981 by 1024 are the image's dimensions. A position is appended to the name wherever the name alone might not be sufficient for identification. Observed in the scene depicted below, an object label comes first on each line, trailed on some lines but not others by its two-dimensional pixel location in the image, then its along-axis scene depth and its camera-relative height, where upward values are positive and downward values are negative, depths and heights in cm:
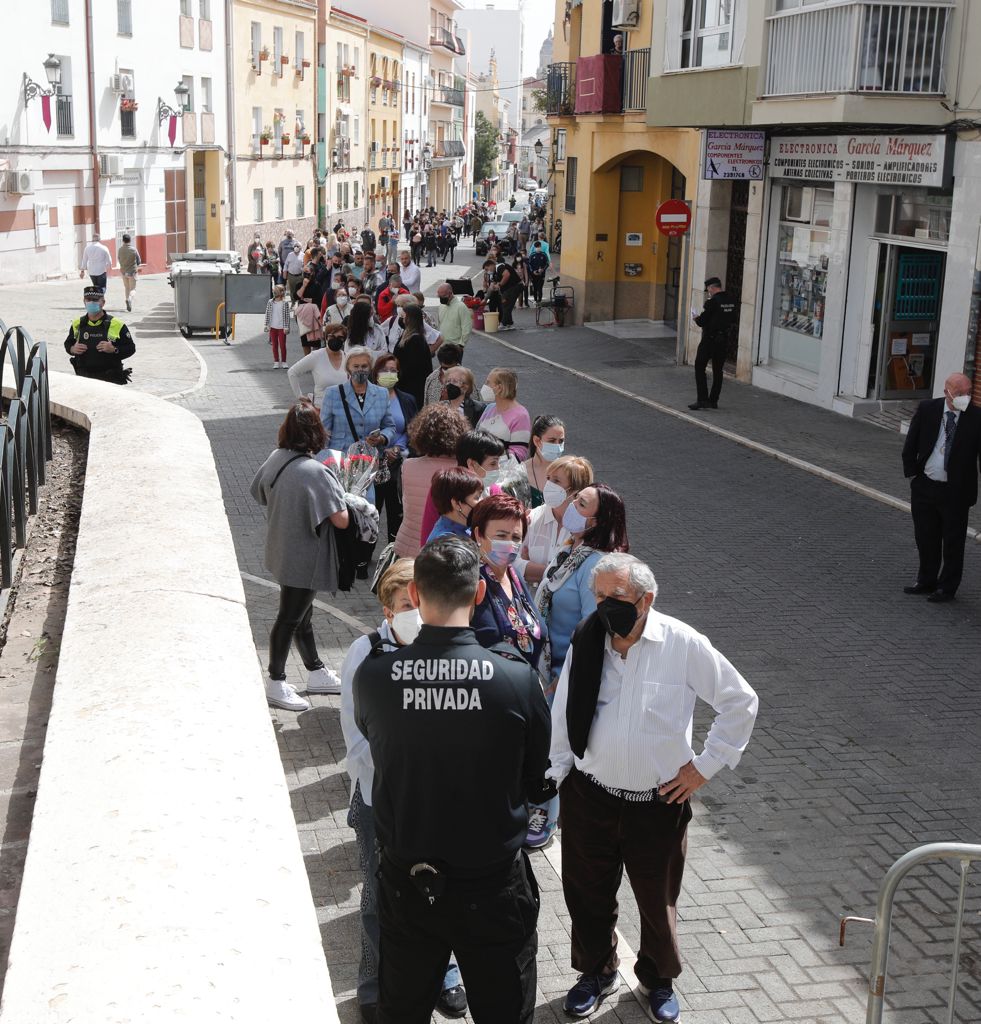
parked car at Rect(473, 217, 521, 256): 5679 -203
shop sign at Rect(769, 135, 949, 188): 1609 +50
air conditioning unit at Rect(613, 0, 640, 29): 2794 +366
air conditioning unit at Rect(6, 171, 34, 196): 3478 -24
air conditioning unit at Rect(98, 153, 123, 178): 3981 +30
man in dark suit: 1005 -202
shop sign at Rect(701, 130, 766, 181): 2056 +62
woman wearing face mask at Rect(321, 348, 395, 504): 990 -164
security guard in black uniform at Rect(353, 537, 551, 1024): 372 -168
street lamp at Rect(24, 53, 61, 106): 3581 +249
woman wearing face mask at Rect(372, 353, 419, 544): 1013 -192
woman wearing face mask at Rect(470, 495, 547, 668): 521 -157
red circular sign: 2231 -42
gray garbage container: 2720 -238
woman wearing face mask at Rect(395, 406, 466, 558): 782 -153
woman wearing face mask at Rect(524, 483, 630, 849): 557 -156
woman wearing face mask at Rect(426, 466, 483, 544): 614 -141
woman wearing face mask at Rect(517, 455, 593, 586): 634 -155
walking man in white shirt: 3056 -192
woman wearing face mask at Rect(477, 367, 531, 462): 909 -154
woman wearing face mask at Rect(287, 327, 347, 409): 1180 -159
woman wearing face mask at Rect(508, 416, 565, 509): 779 -152
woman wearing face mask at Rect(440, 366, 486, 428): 1013 -155
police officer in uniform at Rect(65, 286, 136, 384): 1252 -156
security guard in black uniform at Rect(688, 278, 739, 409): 1878 -202
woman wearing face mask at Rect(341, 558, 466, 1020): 452 -193
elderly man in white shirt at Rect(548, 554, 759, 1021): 446 -180
